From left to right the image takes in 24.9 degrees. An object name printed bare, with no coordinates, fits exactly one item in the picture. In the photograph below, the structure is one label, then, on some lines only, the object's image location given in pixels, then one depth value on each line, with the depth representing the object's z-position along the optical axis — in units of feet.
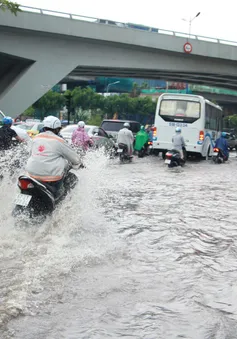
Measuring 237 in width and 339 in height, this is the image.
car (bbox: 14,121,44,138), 68.84
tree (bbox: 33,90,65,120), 226.99
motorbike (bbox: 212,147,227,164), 74.02
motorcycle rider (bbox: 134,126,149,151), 82.69
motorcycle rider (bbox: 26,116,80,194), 21.21
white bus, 74.38
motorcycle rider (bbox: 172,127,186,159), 61.20
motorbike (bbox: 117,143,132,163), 66.39
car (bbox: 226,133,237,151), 139.03
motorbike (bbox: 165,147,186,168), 59.77
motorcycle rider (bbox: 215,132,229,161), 74.38
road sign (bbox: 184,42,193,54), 117.50
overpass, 102.32
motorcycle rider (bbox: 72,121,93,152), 51.31
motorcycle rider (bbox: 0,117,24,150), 30.53
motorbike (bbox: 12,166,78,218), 20.18
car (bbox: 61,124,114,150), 65.46
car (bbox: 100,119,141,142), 84.88
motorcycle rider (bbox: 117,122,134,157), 66.42
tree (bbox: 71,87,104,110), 243.19
